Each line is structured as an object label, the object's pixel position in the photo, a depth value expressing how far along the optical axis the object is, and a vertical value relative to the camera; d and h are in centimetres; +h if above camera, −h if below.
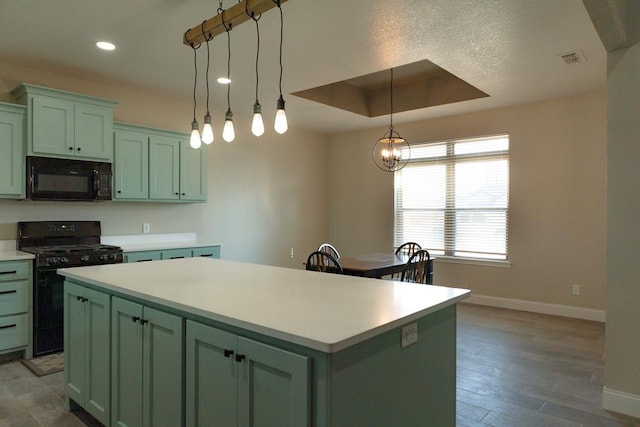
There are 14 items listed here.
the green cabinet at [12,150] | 357 +53
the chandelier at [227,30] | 199 +100
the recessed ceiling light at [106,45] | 340 +141
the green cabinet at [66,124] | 366 +83
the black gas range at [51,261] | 355 -46
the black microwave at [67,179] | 370 +30
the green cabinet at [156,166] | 433 +51
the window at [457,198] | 554 +20
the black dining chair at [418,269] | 415 -62
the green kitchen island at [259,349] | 132 -55
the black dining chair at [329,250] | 484 -48
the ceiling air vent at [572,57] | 358 +141
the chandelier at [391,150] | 453 +69
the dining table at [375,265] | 389 -55
